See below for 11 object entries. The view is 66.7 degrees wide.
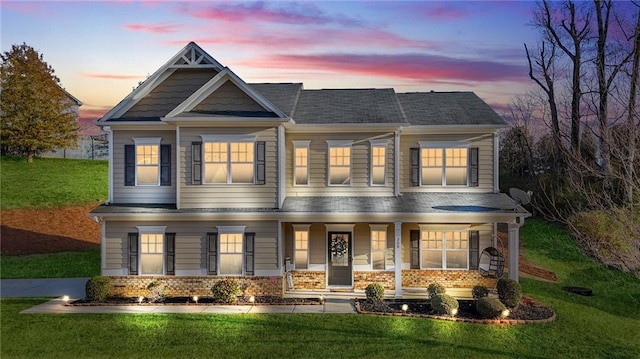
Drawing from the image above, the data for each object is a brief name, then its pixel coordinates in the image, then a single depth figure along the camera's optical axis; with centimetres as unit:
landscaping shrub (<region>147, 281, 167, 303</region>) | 1634
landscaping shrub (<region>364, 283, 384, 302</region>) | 1570
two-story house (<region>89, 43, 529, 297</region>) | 1677
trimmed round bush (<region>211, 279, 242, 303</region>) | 1578
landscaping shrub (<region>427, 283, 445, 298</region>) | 1608
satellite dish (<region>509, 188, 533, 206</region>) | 1696
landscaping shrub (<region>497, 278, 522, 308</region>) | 1497
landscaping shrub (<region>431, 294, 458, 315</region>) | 1443
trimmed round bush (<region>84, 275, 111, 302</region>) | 1600
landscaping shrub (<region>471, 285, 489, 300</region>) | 1593
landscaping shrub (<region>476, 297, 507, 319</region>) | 1412
